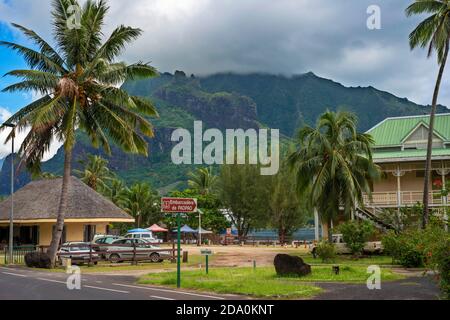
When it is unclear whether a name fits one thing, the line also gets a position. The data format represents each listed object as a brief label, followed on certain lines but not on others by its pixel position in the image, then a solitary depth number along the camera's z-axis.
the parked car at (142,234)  51.84
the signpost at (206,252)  20.31
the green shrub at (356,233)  30.38
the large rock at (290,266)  19.67
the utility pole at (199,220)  60.16
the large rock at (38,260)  27.29
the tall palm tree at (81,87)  26.41
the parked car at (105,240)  32.53
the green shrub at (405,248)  24.84
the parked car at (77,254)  29.04
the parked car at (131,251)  30.34
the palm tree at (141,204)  72.62
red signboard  16.78
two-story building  36.21
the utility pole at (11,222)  30.55
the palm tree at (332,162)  32.09
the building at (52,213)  39.62
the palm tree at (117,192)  72.03
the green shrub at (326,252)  29.00
